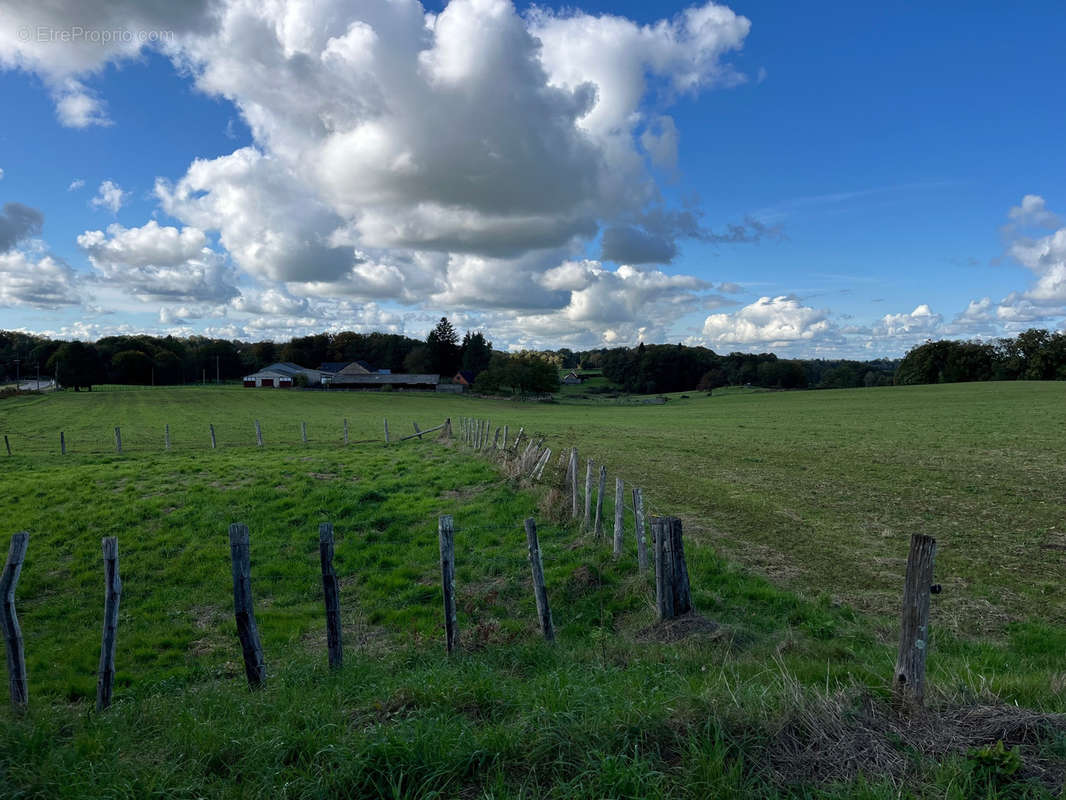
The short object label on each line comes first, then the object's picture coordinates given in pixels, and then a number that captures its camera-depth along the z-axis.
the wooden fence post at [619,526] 10.84
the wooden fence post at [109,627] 6.80
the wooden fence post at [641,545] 10.03
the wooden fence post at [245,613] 6.65
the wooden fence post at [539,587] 8.11
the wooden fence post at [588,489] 13.05
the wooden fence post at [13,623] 6.34
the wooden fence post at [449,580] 7.49
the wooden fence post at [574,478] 14.01
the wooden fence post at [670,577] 7.86
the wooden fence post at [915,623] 4.91
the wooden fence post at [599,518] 12.02
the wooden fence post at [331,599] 7.02
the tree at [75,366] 92.88
